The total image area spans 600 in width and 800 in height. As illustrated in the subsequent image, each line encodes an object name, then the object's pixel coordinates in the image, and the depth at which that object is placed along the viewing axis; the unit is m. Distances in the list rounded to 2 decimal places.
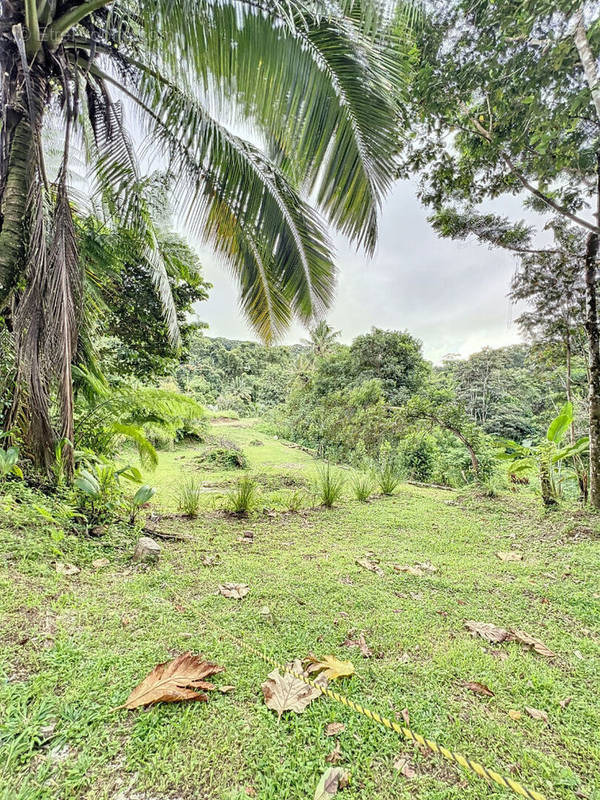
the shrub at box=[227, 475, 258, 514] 3.55
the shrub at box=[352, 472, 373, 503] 4.43
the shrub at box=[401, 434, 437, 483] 7.47
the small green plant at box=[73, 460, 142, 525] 2.35
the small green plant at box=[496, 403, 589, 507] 3.79
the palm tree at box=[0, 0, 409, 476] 1.97
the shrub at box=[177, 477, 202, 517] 3.34
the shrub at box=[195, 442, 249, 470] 7.18
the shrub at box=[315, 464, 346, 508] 4.07
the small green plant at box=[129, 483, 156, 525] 2.47
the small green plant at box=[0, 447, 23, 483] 2.11
